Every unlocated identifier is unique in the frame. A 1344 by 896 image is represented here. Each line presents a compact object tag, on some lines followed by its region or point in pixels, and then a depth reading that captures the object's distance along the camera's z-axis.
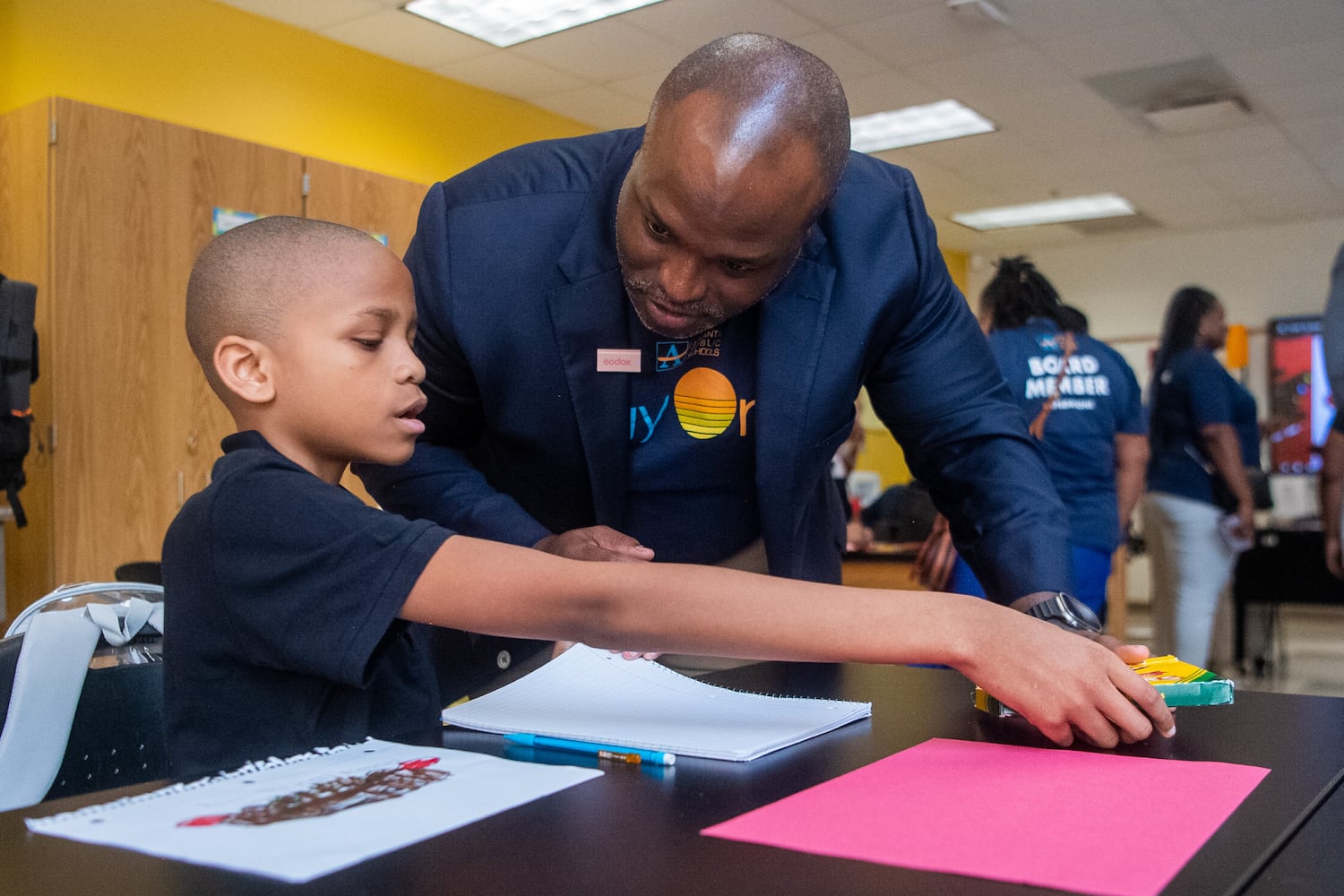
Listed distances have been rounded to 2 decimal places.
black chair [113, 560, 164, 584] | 2.85
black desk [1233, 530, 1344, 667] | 6.17
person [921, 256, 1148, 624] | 3.15
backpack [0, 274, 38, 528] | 3.18
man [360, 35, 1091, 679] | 1.35
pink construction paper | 0.57
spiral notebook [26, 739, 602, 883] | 0.57
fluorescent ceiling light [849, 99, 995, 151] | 6.05
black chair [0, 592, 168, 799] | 0.98
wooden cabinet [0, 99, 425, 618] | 3.55
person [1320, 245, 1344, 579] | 2.61
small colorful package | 0.97
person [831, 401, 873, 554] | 4.12
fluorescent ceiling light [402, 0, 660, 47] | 4.61
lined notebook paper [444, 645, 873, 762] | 0.85
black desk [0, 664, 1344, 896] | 0.54
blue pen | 0.79
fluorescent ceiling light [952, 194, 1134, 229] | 7.96
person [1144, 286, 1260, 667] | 4.36
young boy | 0.81
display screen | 8.45
